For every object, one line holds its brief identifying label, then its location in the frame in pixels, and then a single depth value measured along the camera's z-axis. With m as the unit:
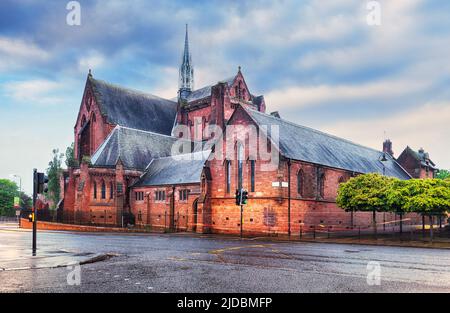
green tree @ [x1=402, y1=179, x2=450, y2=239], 30.36
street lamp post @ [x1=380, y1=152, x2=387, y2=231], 53.39
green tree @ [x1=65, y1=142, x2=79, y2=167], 89.73
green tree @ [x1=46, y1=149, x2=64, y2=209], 90.12
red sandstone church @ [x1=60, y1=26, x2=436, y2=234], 37.97
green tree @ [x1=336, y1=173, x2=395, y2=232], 34.59
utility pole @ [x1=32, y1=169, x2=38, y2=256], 18.58
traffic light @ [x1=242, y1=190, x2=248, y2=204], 32.21
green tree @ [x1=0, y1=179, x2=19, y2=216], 100.04
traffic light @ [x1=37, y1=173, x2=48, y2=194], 18.82
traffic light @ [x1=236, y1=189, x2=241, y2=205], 32.00
